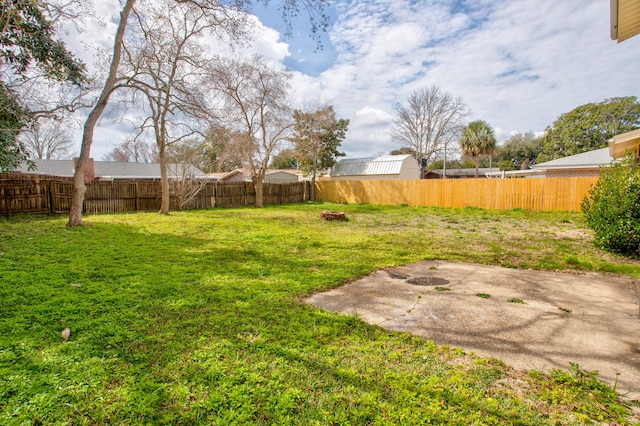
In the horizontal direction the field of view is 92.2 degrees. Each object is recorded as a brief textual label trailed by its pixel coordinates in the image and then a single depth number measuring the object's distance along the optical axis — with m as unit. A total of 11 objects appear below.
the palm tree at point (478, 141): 26.05
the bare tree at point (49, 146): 25.36
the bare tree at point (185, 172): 14.49
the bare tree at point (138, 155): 36.45
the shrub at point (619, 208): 5.55
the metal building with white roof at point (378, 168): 23.91
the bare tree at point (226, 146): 14.55
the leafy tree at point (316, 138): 22.84
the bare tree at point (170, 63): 9.33
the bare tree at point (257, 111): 15.75
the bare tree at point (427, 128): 30.72
